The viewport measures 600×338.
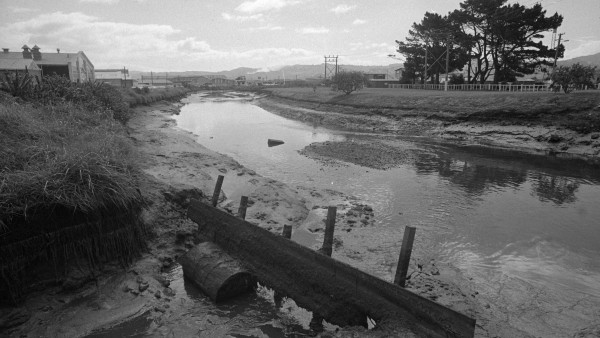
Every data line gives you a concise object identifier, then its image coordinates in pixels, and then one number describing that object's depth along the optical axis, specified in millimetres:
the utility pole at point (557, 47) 56544
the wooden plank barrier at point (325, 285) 6915
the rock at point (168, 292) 9062
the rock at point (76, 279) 8219
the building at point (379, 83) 92075
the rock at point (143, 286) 8836
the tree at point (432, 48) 68000
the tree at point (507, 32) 56219
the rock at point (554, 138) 29773
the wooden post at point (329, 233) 8992
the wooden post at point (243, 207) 11055
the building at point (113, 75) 85831
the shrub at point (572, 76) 33438
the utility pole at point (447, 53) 62562
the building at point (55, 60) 46938
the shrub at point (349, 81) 65312
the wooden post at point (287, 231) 9492
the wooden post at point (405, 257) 7574
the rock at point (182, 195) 13047
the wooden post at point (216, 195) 12083
